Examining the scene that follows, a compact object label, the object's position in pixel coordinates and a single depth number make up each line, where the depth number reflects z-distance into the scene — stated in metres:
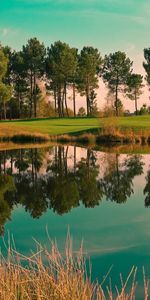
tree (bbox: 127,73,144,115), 89.50
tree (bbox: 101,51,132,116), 91.06
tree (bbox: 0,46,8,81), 71.28
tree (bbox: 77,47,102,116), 90.12
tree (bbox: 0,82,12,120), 70.06
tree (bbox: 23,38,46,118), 91.32
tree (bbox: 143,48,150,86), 90.64
